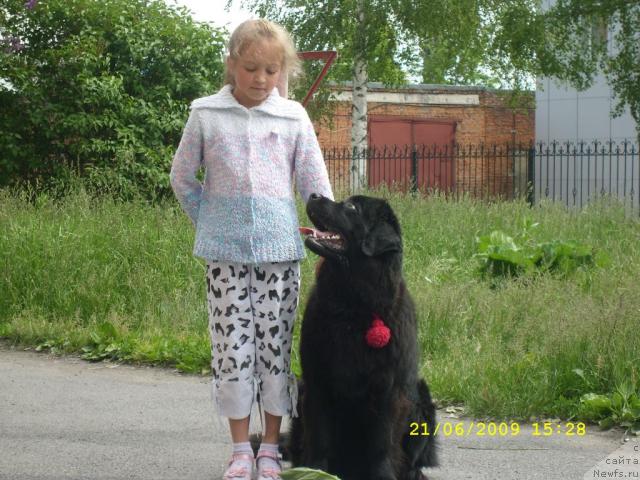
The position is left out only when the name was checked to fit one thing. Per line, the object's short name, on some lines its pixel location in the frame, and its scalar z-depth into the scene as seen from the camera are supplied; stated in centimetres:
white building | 2405
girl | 397
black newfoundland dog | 374
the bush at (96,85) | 1170
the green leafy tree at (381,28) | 1912
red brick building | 2564
